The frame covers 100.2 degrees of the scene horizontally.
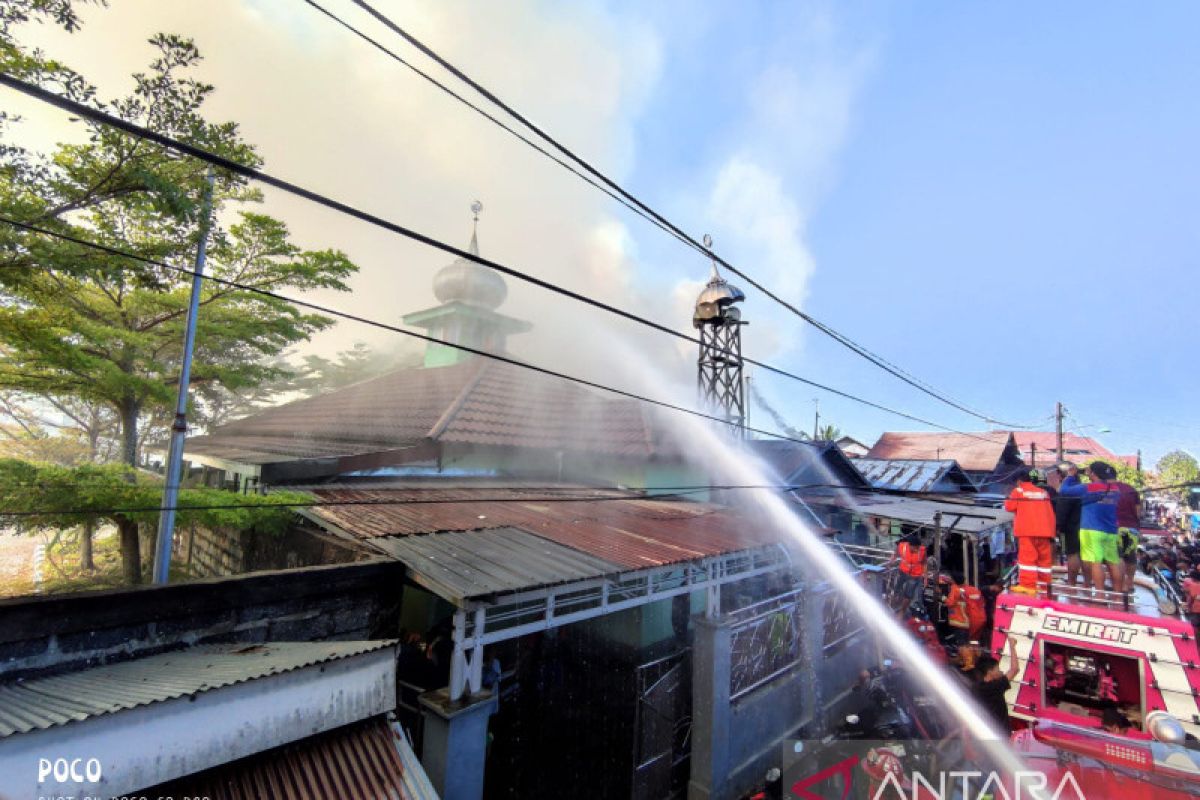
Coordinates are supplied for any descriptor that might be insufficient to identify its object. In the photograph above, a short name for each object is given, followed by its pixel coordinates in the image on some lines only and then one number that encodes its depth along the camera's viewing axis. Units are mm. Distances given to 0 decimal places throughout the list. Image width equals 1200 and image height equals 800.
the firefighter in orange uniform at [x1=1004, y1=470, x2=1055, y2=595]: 9008
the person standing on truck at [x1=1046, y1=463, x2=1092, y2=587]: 9711
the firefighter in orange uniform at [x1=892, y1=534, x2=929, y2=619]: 13410
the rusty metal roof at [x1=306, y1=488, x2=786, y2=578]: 7629
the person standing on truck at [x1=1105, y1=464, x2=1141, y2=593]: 8875
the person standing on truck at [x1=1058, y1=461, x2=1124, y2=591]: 8586
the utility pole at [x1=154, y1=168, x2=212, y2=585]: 7555
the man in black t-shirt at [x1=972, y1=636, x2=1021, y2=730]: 9016
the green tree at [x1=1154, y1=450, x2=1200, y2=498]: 43156
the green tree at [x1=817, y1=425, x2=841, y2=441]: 44844
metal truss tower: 13789
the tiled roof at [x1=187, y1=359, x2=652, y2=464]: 12266
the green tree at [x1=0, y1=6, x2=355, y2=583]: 7055
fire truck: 5848
